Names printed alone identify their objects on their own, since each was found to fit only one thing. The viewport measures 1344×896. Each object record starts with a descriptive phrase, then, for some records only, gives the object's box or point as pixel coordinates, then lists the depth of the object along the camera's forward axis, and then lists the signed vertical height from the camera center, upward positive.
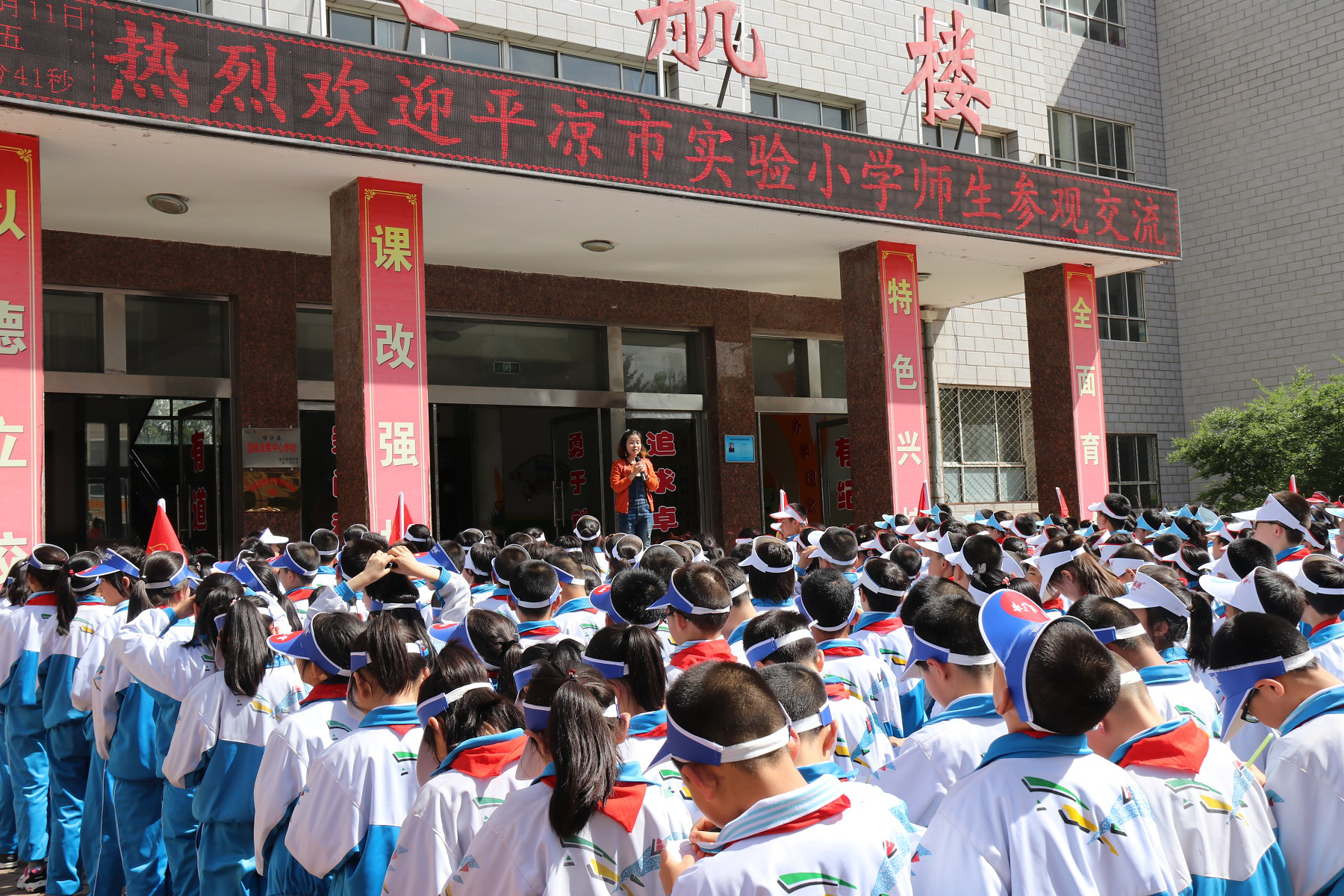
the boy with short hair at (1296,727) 2.73 -0.63
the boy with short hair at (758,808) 1.98 -0.56
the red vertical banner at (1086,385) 14.62 +1.23
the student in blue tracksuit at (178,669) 4.55 -0.64
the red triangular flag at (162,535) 7.36 -0.14
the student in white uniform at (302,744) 3.56 -0.74
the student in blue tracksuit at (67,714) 5.82 -1.00
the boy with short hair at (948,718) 2.89 -0.60
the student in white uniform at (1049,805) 2.18 -0.63
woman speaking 12.18 +0.10
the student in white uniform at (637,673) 3.09 -0.48
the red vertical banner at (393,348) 9.90 +1.39
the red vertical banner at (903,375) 13.11 +1.29
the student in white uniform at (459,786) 2.79 -0.69
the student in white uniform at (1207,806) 2.58 -0.75
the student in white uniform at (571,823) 2.45 -0.71
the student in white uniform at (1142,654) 3.10 -0.49
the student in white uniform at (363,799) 3.21 -0.82
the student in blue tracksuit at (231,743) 4.20 -0.85
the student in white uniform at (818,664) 3.57 -0.55
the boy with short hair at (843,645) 4.20 -0.59
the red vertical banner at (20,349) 8.25 +1.25
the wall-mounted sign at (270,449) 12.04 +0.65
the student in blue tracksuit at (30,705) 6.08 -0.99
